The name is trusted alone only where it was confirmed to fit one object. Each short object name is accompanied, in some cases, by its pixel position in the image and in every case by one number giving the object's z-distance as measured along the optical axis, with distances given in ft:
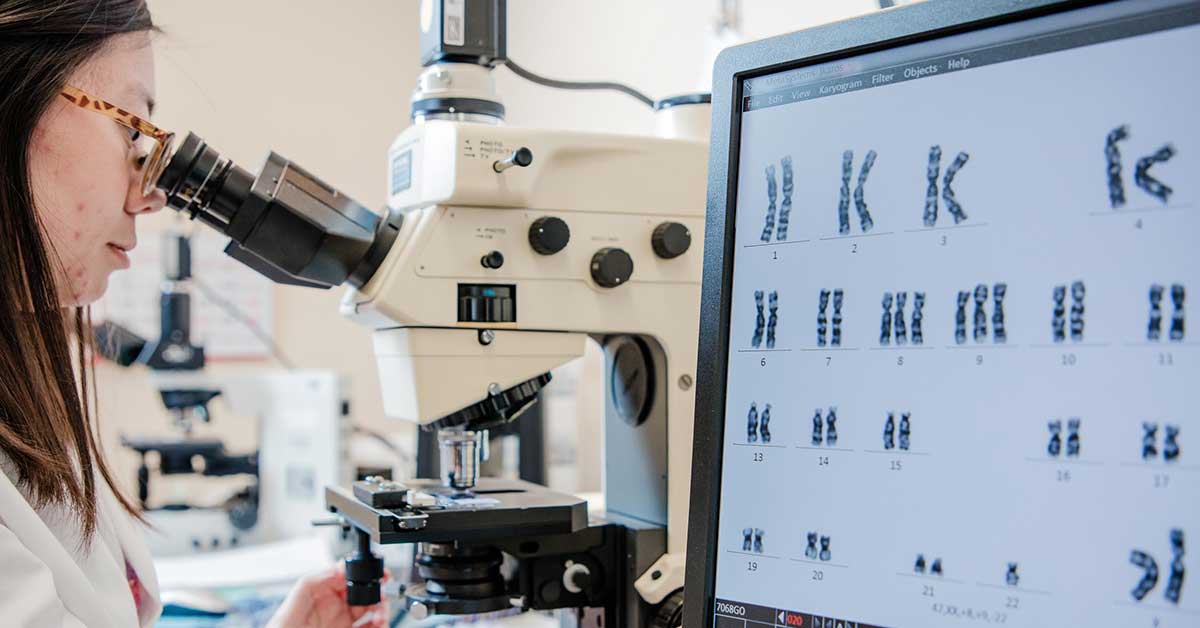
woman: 2.43
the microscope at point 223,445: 6.60
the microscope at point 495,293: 3.05
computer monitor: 1.53
